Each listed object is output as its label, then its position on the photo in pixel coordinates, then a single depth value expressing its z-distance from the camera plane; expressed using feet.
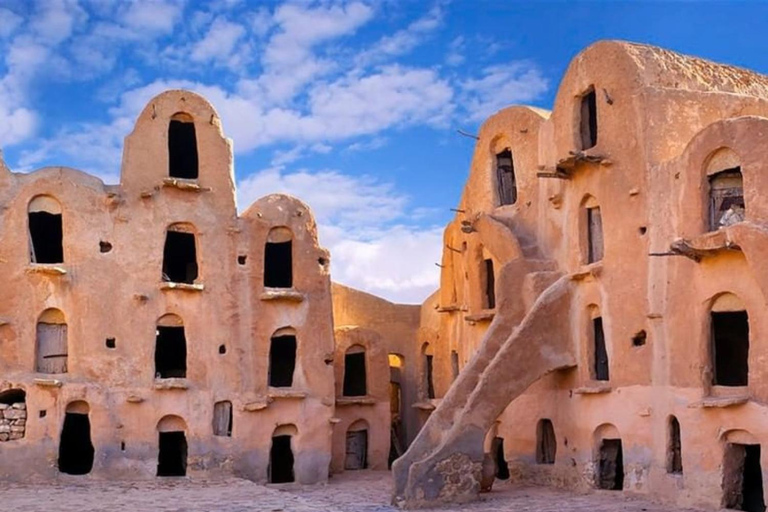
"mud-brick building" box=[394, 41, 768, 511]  66.74
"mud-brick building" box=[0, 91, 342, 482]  90.38
